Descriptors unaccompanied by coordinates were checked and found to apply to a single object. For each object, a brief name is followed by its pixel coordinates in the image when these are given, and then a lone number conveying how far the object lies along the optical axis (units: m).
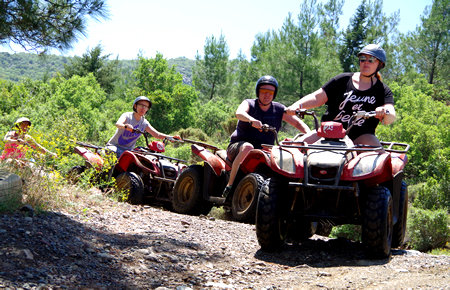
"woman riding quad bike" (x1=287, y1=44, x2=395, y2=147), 5.89
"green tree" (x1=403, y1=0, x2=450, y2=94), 39.00
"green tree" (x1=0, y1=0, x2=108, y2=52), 6.01
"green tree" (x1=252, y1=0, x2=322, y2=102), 34.22
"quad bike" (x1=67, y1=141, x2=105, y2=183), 9.26
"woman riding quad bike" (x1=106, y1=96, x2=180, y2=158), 9.95
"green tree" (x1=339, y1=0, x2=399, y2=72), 33.31
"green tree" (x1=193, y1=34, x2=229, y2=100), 56.41
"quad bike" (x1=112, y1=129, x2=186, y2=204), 9.17
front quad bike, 4.94
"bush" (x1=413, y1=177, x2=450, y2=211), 15.97
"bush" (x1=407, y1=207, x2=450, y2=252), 12.70
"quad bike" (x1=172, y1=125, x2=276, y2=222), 7.18
